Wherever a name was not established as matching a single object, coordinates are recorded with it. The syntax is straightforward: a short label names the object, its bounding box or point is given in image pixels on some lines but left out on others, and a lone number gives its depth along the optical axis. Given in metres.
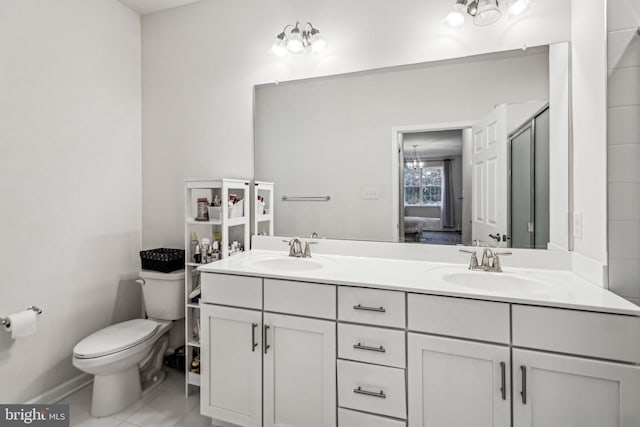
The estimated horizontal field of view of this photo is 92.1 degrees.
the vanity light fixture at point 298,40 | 1.90
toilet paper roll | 1.58
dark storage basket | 2.08
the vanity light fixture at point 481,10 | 1.55
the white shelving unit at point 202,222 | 1.92
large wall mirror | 1.57
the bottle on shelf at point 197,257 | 2.02
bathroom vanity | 1.07
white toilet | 1.70
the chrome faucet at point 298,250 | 1.90
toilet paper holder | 1.59
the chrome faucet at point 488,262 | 1.53
